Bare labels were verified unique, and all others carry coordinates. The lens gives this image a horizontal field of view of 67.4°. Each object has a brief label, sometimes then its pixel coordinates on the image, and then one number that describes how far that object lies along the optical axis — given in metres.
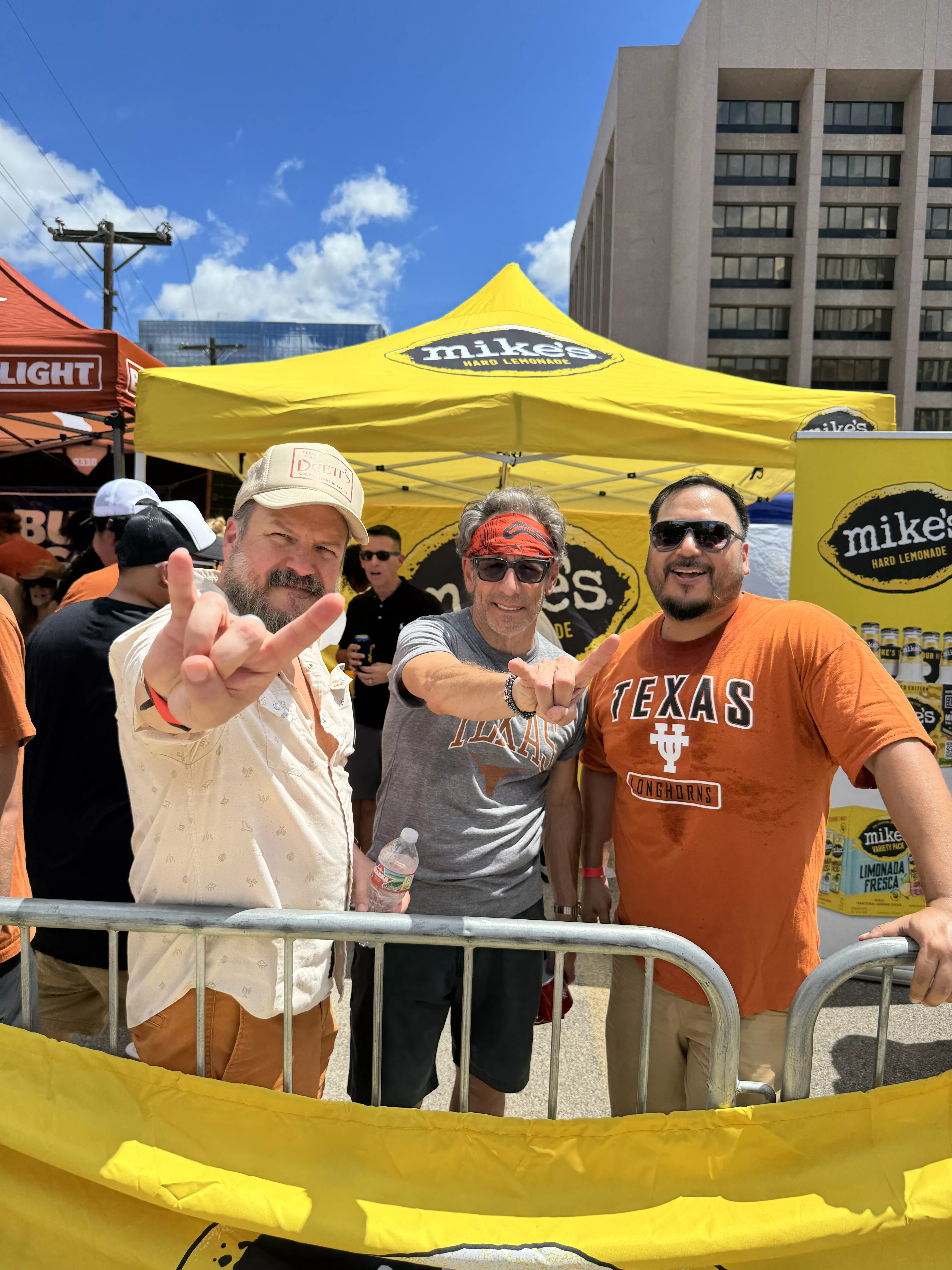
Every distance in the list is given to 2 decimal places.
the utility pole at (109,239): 19.12
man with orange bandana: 1.90
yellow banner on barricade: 1.24
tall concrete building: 35.75
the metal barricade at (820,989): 1.30
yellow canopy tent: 3.55
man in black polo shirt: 4.19
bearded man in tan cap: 1.32
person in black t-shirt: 2.12
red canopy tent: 4.73
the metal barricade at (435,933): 1.32
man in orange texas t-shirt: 1.69
